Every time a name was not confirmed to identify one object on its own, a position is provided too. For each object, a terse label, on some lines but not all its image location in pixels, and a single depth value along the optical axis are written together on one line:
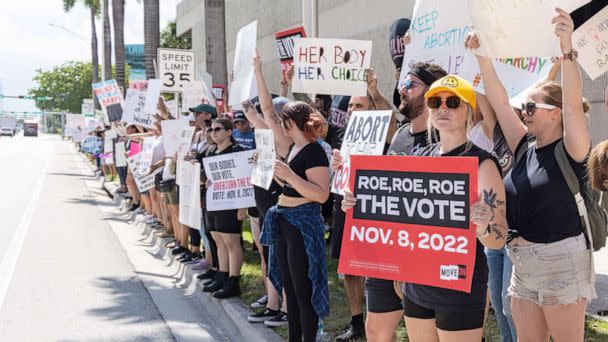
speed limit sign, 10.76
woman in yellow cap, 2.89
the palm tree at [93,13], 49.44
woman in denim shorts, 3.03
